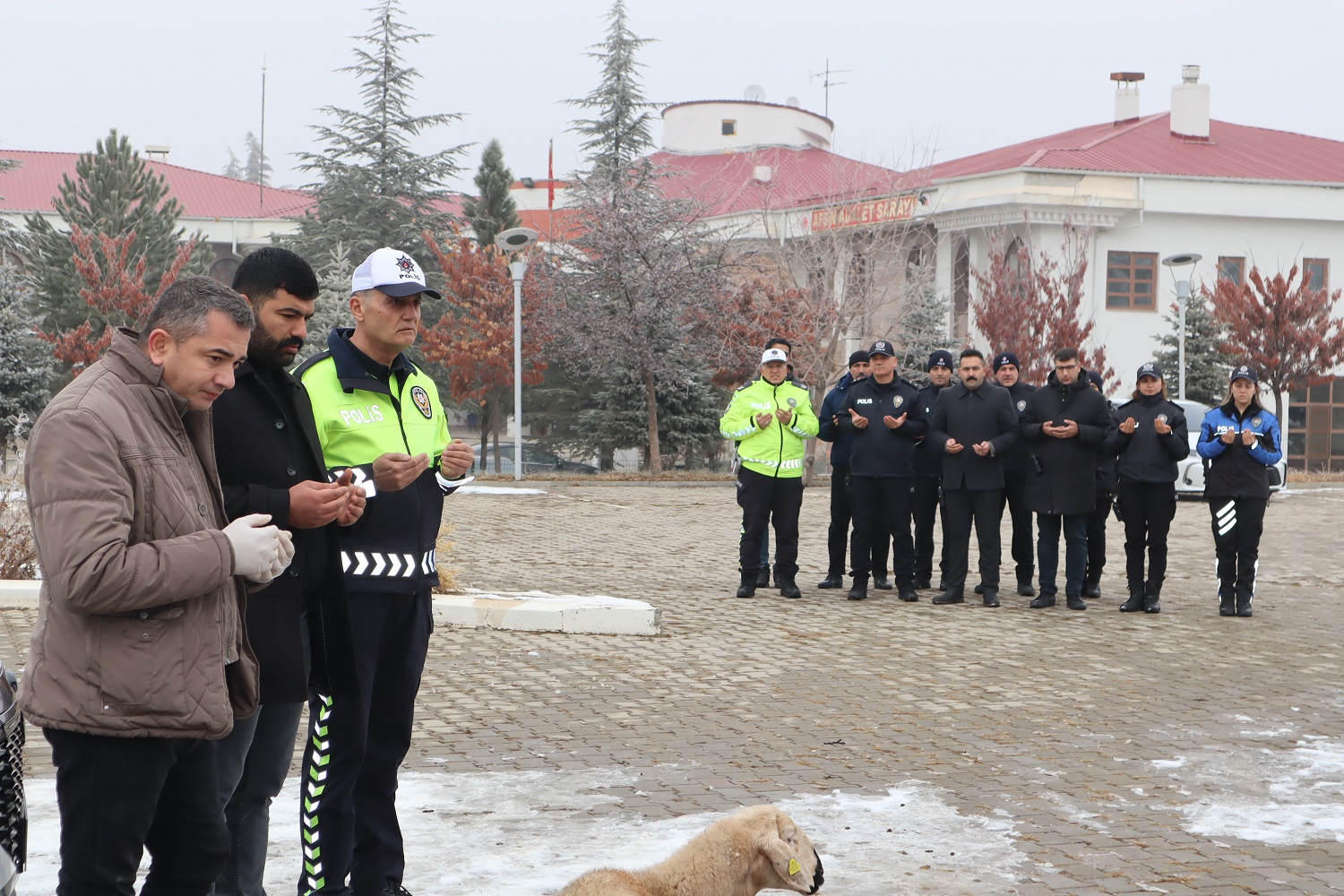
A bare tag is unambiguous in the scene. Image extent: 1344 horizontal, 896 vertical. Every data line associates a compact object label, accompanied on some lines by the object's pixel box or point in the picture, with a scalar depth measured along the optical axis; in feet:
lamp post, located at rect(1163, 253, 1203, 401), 100.27
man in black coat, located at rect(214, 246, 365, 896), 12.65
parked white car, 78.89
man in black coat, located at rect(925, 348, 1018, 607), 39.78
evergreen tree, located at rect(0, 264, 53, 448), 96.48
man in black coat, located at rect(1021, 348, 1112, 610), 39.45
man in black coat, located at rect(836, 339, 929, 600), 40.45
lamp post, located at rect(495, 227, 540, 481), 90.63
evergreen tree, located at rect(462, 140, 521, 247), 161.07
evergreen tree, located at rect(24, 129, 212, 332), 137.69
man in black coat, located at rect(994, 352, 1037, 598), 41.57
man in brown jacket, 10.08
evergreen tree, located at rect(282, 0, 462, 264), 148.46
